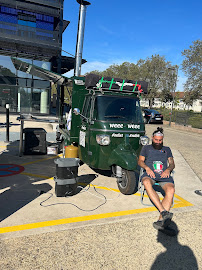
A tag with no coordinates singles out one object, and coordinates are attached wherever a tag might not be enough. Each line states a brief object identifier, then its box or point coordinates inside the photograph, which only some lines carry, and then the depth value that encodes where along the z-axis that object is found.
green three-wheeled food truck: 5.10
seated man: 3.94
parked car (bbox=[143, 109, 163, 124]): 24.00
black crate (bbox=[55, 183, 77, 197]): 4.60
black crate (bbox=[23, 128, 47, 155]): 7.89
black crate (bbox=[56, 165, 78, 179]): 4.57
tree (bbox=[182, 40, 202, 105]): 29.62
